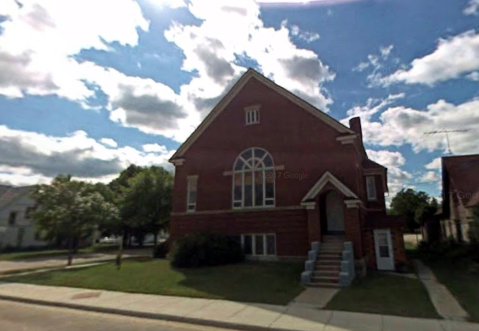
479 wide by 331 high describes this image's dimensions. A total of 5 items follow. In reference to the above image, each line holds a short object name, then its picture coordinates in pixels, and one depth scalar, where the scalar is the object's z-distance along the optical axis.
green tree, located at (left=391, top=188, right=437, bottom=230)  43.45
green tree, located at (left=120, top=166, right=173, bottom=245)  38.91
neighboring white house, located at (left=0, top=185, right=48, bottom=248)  38.47
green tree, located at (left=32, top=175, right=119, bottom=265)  20.84
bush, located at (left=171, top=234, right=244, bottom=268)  17.03
